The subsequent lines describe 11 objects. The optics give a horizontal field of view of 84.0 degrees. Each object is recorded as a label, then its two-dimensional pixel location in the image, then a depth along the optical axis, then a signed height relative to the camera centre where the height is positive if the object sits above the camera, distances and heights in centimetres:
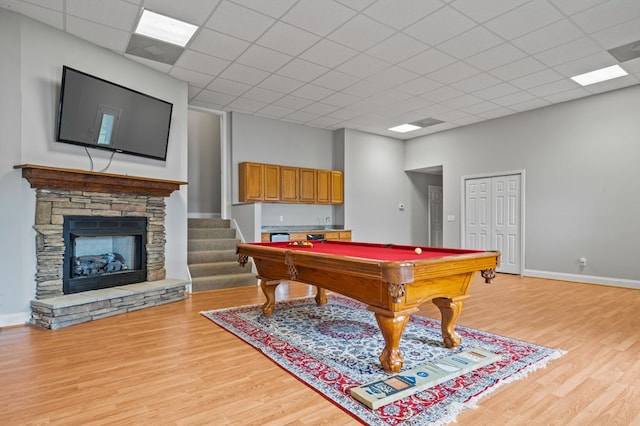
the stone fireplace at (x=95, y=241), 363 -33
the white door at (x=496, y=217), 687 -6
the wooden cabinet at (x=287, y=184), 672 +60
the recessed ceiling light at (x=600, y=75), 491 +200
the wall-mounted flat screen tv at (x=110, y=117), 385 +116
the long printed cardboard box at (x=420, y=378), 200 -103
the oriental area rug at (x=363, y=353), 195 -107
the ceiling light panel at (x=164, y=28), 364 +200
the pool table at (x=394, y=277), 220 -46
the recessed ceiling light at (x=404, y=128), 782 +193
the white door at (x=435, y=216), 990 -5
